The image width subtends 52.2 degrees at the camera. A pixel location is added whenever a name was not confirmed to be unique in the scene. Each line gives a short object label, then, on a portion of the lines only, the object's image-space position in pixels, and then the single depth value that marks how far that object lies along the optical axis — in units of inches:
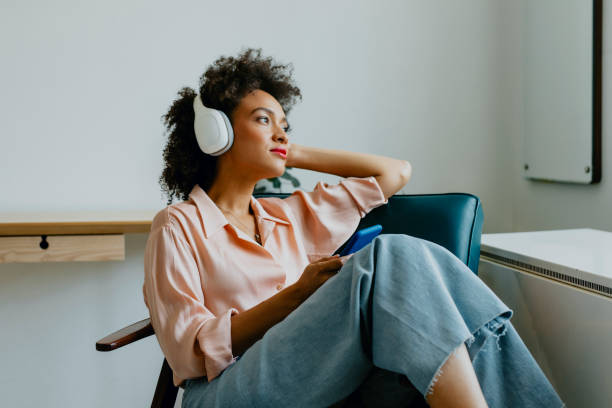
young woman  38.9
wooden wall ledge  71.6
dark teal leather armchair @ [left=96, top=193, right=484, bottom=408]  59.4
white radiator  48.9
